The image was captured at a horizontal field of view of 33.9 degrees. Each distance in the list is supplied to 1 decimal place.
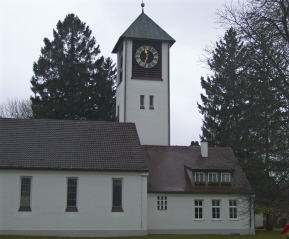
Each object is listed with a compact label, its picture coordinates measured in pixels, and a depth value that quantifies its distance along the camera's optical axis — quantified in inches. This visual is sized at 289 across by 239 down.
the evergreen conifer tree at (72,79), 1962.4
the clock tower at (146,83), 1637.6
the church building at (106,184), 1190.9
